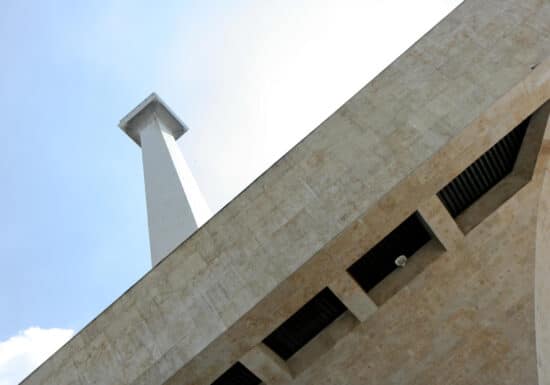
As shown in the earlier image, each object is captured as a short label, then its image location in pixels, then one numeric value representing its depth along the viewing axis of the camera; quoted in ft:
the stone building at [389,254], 23.26
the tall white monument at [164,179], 49.06
